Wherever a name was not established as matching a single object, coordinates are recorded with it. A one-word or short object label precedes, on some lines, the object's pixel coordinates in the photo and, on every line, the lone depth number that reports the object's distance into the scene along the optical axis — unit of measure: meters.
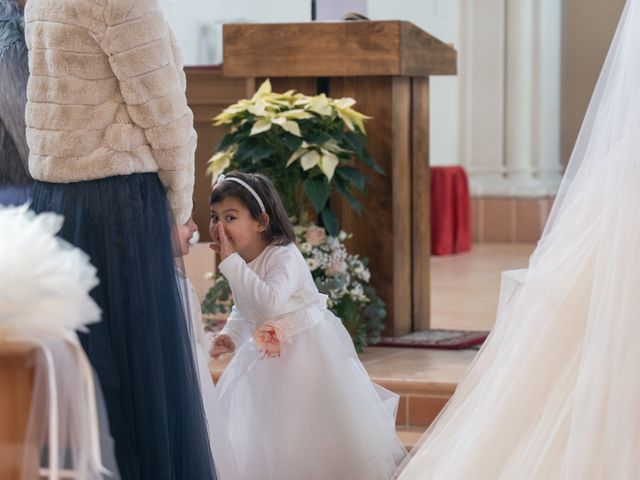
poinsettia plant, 6.65
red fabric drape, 12.98
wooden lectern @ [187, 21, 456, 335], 7.22
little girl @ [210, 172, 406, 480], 5.14
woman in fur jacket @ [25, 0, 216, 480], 4.06
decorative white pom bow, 2.25
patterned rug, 7.29
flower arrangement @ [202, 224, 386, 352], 6.73
